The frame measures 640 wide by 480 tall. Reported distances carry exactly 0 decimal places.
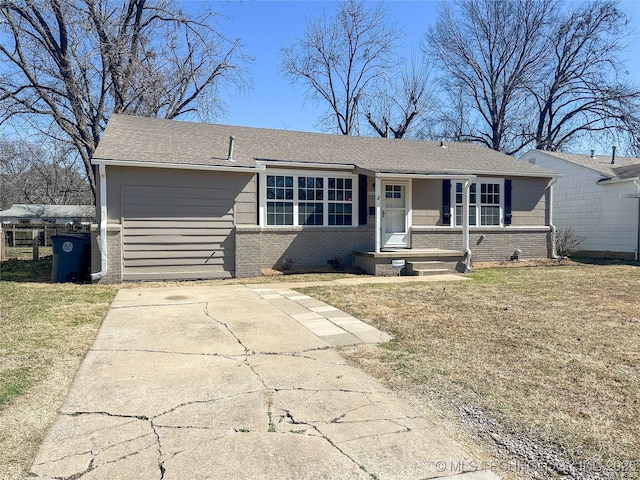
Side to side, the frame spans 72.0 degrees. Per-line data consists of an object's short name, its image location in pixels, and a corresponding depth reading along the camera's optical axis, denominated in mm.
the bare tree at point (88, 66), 17562
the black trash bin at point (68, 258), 10266
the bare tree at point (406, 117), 27625
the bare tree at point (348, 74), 28359
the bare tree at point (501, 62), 27172
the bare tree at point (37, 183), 40234
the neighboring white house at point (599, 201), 16516
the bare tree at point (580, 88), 25631
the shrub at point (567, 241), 16825
